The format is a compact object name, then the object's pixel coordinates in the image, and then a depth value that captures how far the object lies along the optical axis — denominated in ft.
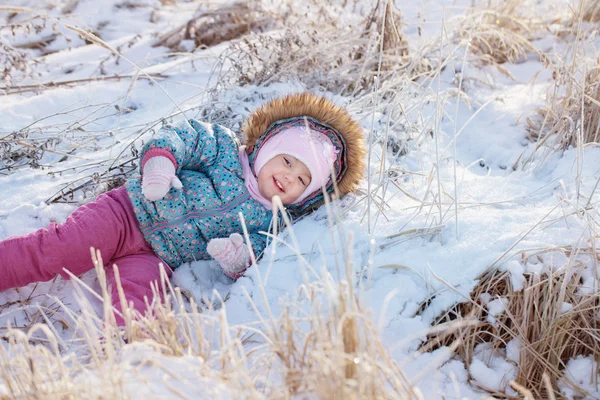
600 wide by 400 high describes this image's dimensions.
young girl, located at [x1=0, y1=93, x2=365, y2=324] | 7.01
